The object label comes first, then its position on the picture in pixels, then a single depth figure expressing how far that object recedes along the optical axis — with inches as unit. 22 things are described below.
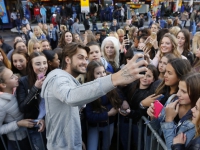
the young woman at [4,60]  133.2
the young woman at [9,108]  81.4
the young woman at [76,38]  214.5
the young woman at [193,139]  55.3
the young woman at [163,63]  104.3
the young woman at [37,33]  268.8
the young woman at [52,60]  117.6
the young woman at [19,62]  118.3
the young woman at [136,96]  89.1
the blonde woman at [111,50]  143.5
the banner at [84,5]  523.4
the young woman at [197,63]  116.5
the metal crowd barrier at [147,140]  69.2
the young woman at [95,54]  125.2
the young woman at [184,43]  147.9
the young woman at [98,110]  91.7
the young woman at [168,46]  125.9
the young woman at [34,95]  80.4
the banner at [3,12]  600.5
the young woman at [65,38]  196.8
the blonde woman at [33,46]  164.1
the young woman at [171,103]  65.2
